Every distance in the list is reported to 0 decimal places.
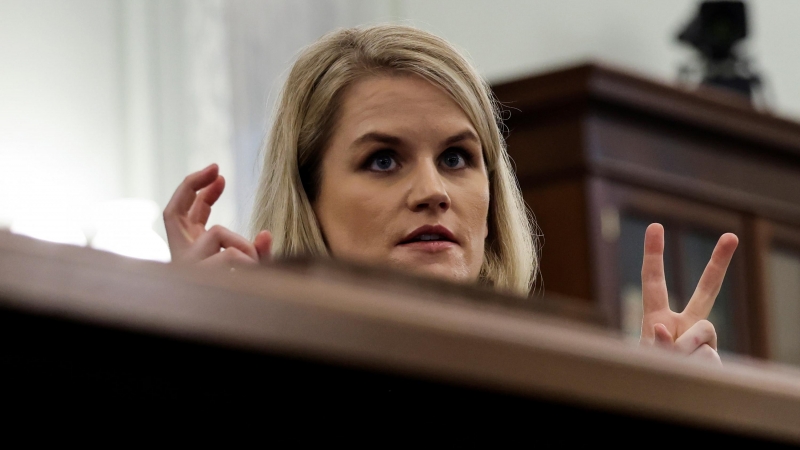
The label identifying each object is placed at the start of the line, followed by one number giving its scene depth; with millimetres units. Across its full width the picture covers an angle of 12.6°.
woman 2918
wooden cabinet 4200
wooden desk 1524
